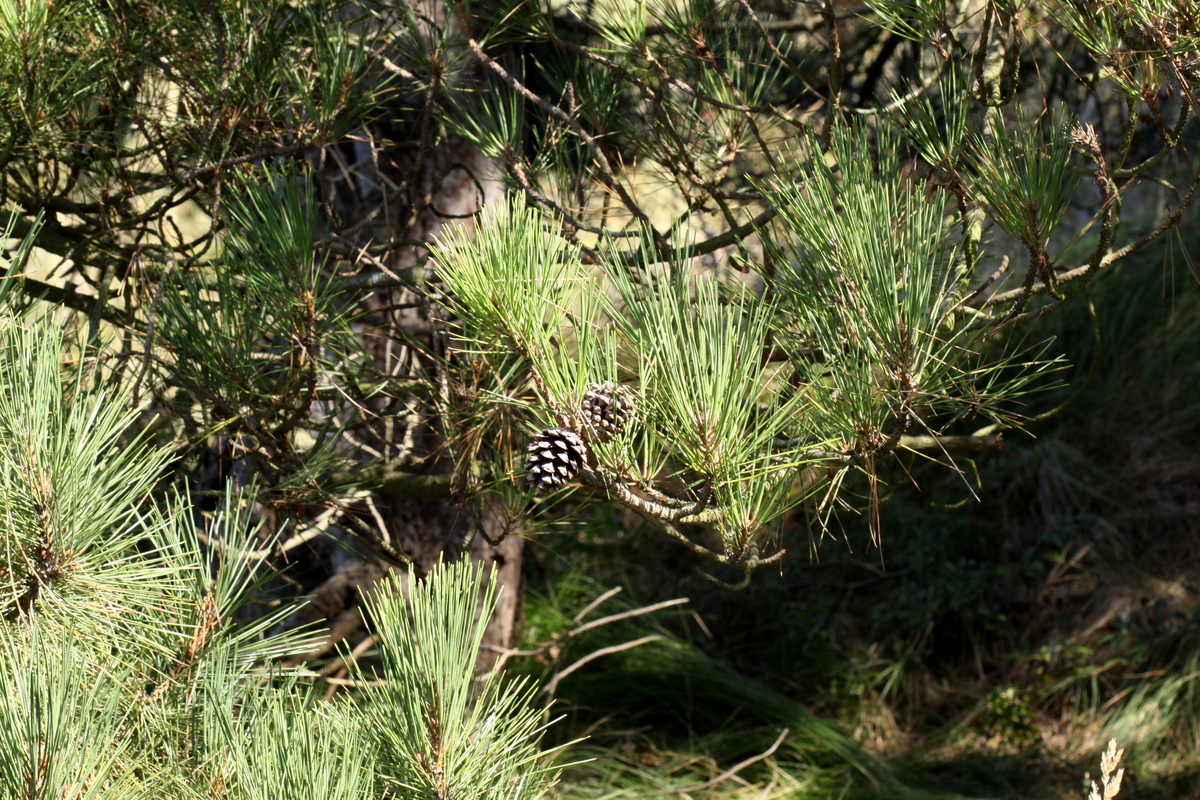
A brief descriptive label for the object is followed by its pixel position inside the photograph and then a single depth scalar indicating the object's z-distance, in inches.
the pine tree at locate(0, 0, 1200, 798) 156.0
